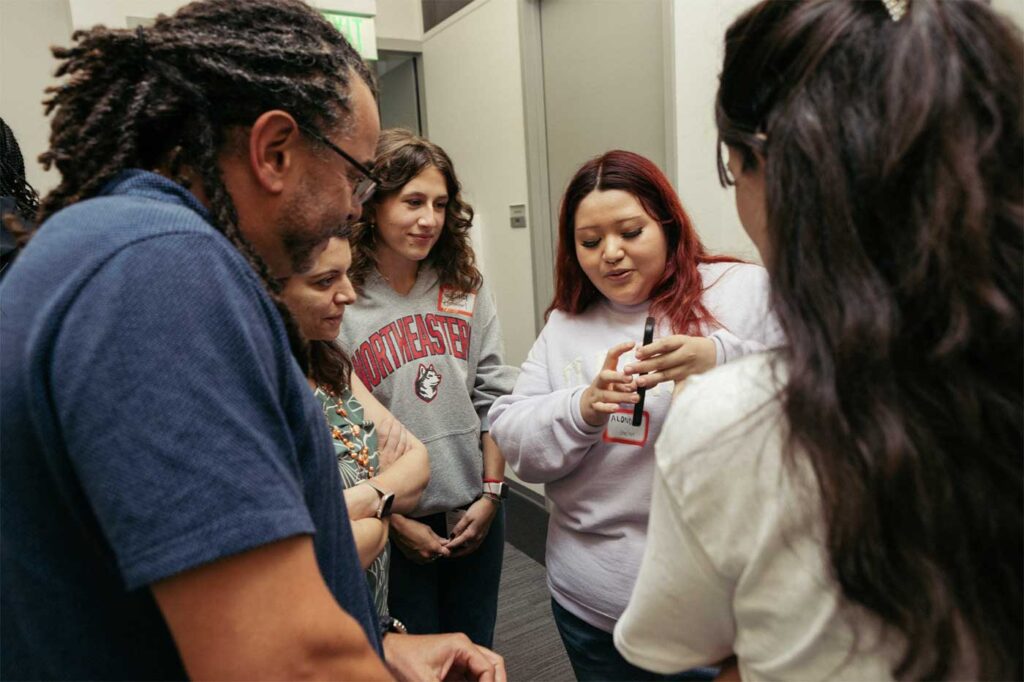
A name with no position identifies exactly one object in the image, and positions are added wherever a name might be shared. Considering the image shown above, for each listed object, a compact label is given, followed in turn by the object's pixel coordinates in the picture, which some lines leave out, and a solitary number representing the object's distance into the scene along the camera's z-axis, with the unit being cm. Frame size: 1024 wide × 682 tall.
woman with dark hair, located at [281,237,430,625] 130
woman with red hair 128
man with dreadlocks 50
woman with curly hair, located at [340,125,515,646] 172
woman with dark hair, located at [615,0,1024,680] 50
